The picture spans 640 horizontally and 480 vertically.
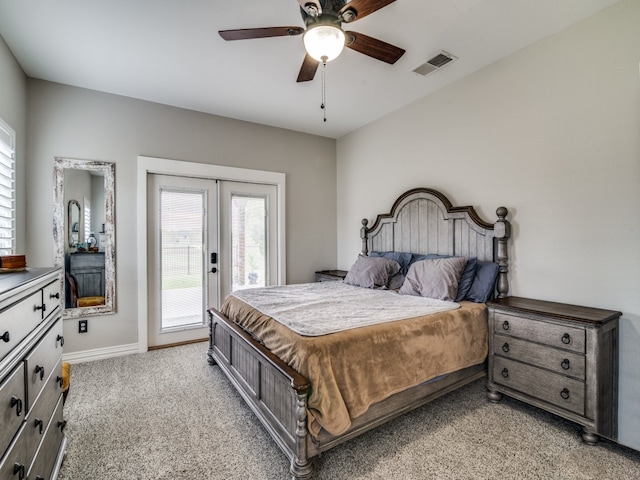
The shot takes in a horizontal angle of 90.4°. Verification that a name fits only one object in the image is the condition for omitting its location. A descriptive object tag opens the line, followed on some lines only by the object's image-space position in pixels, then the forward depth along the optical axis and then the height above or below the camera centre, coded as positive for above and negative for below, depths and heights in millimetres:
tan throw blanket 1697 -740
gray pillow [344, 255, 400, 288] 3477 -409
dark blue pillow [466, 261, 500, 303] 2754 -425
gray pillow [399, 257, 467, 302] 2795 -394
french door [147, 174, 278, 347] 3785 -138
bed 1688 -808
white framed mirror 3264 +35
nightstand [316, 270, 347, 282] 4340 -554
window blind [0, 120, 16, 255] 2523 +395
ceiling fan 1711 +1221
